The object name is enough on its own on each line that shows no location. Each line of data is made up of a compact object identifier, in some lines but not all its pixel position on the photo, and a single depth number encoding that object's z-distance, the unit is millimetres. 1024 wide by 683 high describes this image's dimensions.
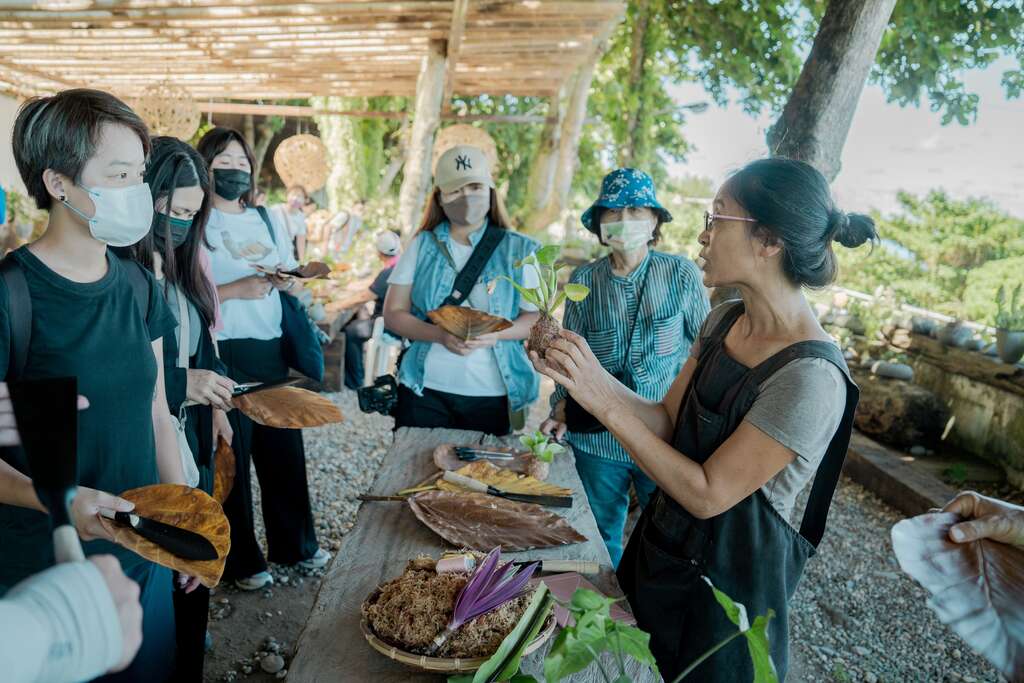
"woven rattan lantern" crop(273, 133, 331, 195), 9156
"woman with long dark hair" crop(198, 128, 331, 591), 2998
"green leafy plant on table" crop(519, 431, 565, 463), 2219
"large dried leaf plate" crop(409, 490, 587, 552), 1734
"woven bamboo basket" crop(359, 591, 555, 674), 1189
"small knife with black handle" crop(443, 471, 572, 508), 1977
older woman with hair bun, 1562
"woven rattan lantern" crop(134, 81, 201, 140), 7148
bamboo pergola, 6512
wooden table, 1294
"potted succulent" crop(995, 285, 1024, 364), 5223
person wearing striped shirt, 2797
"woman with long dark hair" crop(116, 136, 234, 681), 2168
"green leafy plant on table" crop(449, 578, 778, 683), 958
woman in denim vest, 2893
